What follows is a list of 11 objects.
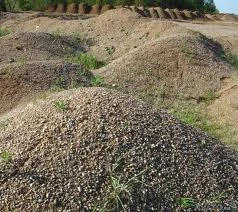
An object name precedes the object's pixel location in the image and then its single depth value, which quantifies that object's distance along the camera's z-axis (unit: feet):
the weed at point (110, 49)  19.15
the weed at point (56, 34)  19.92
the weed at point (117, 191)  6.69
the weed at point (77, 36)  21.57
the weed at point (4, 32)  21.97
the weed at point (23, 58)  16.06
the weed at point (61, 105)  8.11
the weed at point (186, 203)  7.06
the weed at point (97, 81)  13.39
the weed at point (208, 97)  13.97
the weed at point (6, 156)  7.12
